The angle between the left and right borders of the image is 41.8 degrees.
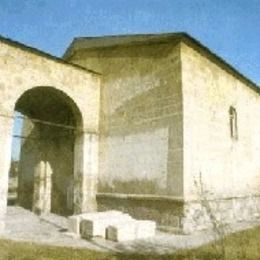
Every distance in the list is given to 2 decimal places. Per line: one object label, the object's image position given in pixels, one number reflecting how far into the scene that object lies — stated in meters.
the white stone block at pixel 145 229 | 9.16
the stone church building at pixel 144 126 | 10.16
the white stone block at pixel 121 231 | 8.72
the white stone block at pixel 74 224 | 9.41
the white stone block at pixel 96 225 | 8.98
